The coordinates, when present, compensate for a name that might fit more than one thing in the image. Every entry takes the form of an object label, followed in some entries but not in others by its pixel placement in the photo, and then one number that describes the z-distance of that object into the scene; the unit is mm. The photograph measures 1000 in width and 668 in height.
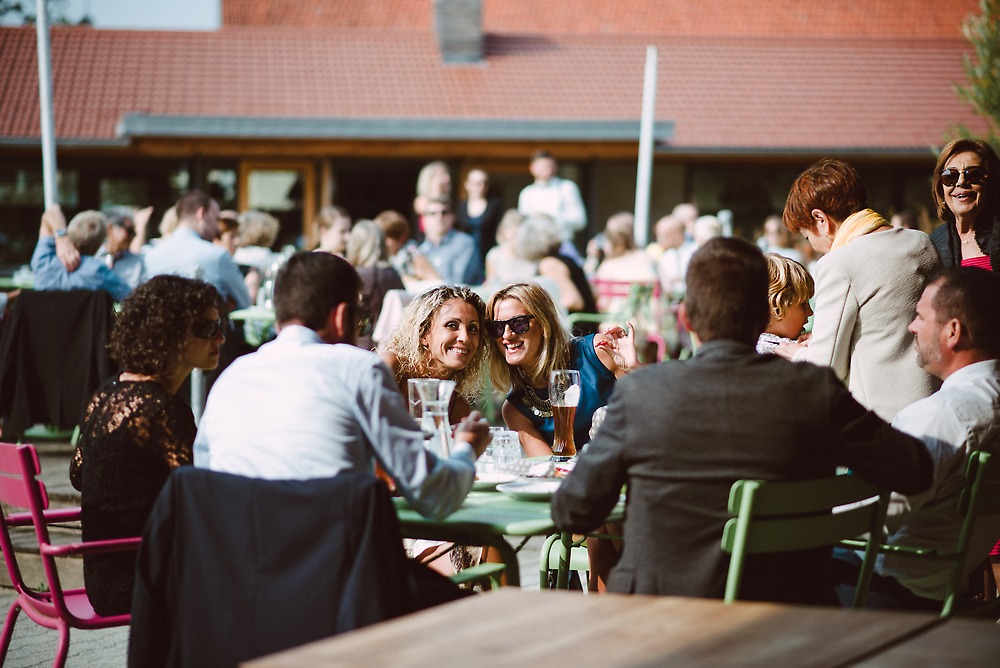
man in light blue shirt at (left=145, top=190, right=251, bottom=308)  7523
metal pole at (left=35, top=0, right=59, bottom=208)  9258
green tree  12344
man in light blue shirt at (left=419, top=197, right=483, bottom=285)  8938
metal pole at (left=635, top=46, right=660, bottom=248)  10328
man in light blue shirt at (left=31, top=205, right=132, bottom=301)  7738
